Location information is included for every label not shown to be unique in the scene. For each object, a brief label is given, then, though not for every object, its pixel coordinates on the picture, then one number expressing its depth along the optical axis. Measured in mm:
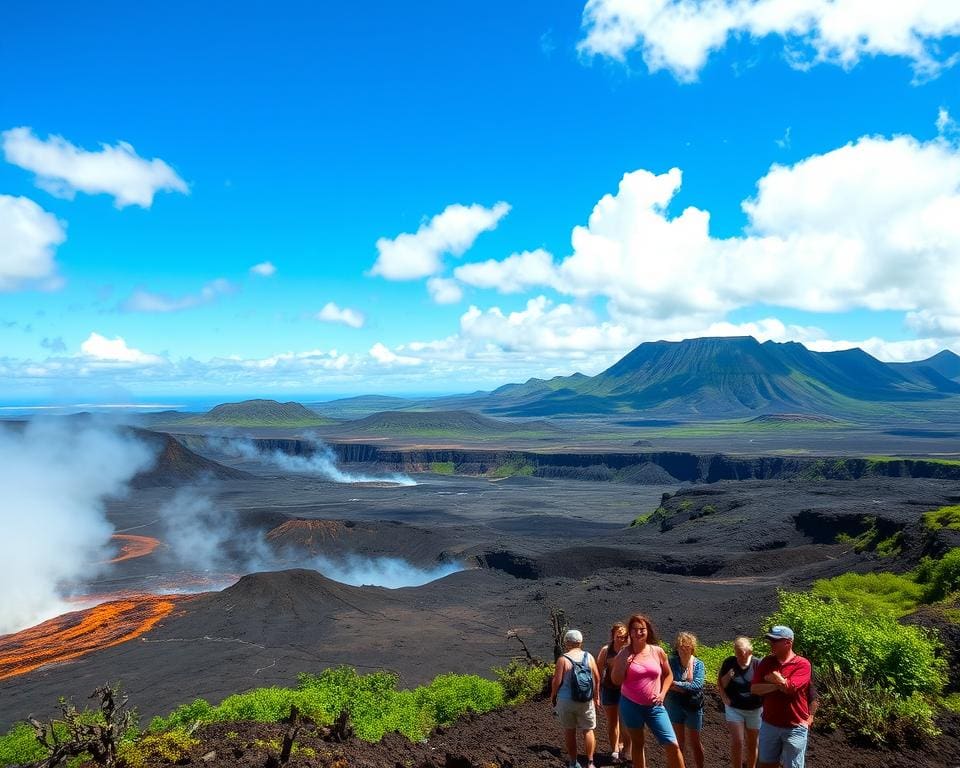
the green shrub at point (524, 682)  13992
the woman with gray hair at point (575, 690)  7840
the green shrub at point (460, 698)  15211
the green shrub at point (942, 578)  23938
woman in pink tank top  7488
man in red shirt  7188
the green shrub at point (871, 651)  11094
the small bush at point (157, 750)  9289
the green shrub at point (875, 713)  9492
